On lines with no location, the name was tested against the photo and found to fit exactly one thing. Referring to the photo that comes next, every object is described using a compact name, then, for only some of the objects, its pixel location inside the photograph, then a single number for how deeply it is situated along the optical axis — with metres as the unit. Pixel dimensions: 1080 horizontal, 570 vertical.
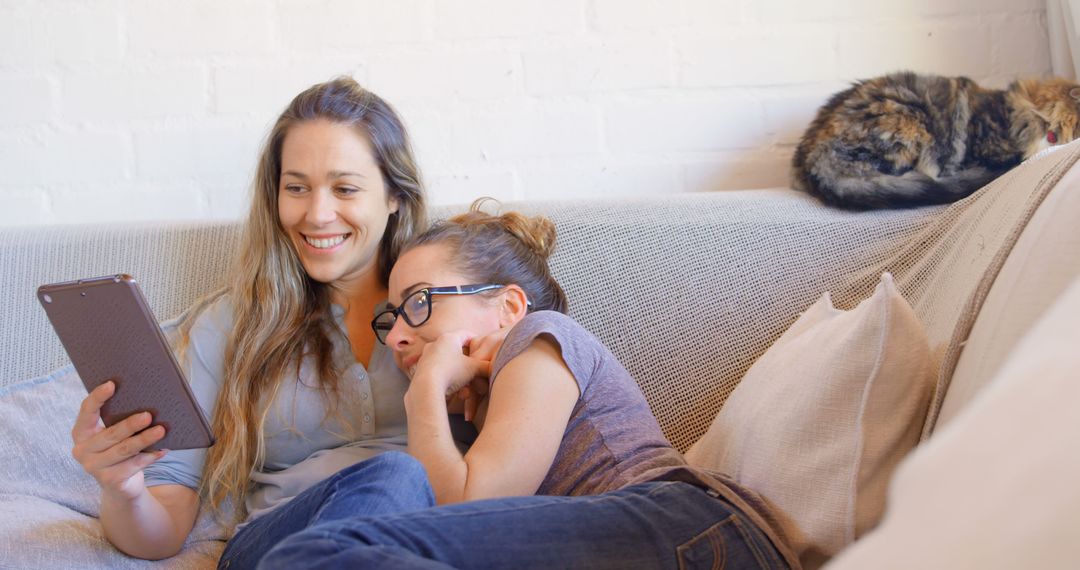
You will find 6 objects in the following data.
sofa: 1.34
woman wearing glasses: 0.98
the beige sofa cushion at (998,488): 0.51
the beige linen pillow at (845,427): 1.15
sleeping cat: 1.89
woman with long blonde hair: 1.46
